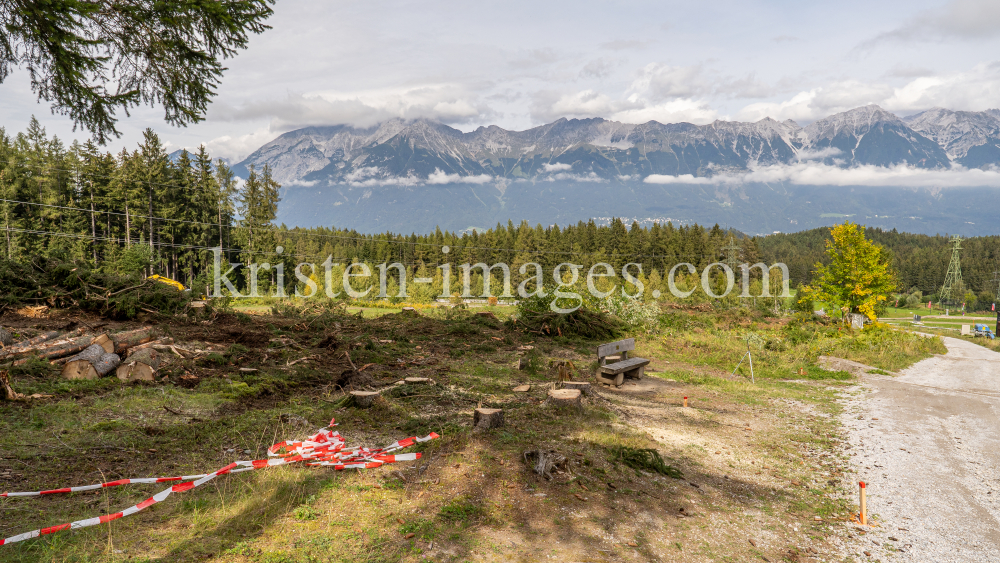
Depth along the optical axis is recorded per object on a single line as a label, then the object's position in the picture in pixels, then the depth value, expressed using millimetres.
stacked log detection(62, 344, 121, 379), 8664
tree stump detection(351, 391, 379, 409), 8016
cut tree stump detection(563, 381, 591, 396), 9641
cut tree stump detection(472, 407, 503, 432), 6980
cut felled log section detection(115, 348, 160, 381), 8812
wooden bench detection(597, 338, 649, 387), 11984
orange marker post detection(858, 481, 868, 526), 5422
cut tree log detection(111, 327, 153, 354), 9789
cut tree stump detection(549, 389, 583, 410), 8531
